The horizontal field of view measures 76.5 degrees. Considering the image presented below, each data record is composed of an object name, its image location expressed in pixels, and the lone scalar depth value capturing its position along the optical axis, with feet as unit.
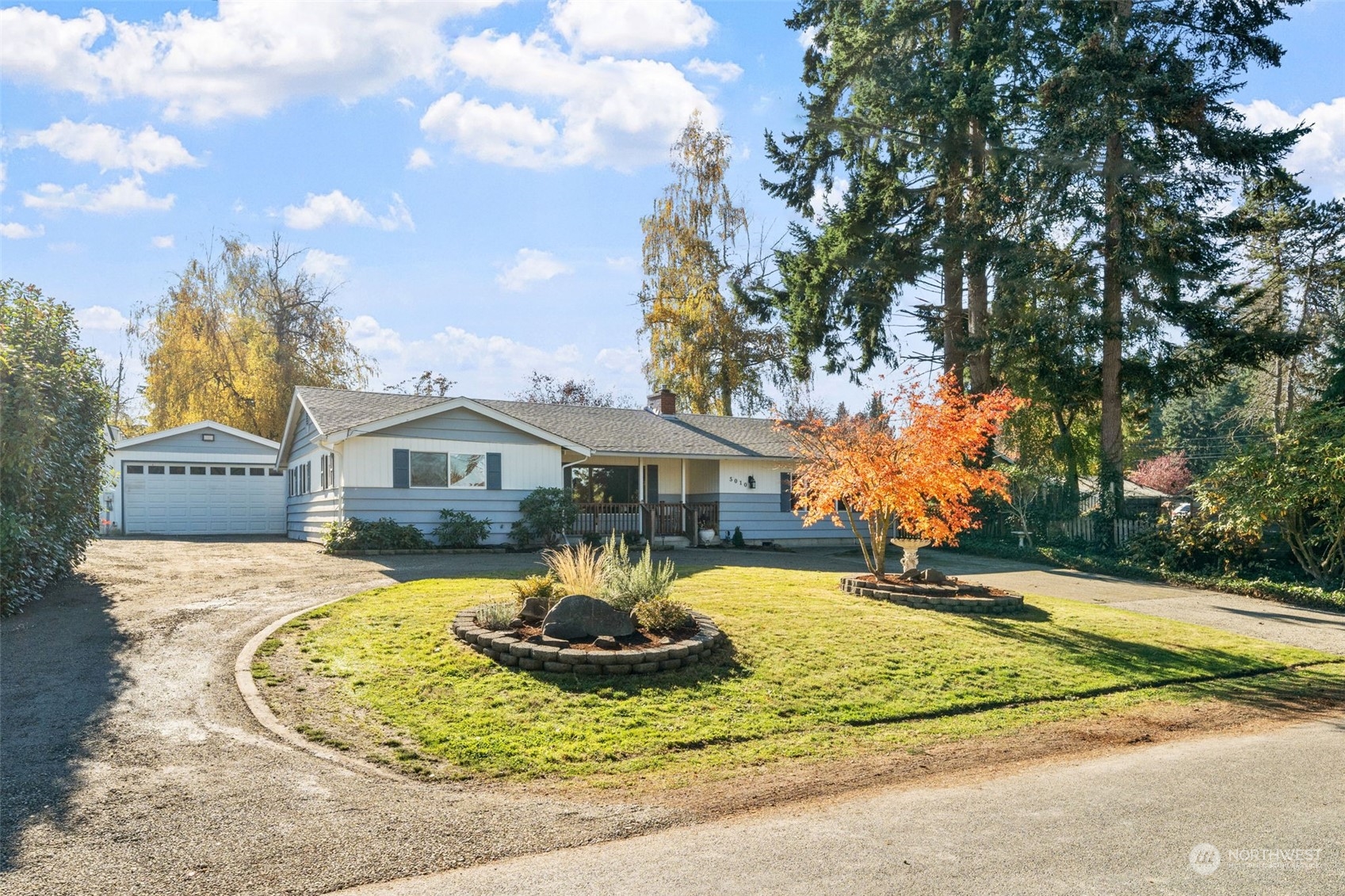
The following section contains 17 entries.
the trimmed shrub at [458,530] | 63.52
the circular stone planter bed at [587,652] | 25.80
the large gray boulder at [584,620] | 27.53
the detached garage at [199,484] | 81.97
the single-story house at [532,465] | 63.10
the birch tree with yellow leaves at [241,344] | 108.37
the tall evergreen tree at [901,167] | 71.72
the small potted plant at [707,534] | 77.46
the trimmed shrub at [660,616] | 29.01
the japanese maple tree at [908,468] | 41.11
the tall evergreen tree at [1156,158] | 63.93
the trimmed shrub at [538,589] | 31.01
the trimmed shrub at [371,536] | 59.82
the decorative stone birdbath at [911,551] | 44.24
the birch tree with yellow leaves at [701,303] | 111.14
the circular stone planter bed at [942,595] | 39.70
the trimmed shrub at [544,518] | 66.13
